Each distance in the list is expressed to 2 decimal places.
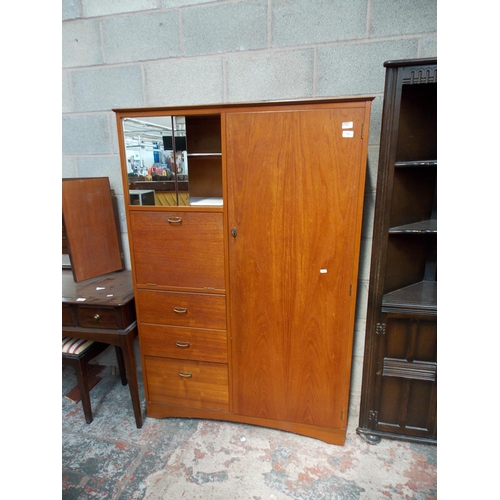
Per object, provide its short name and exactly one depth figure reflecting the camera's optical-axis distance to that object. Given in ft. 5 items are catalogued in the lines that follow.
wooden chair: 5.56
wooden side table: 5.18
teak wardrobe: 4.25
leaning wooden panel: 5.51
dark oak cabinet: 4.42
